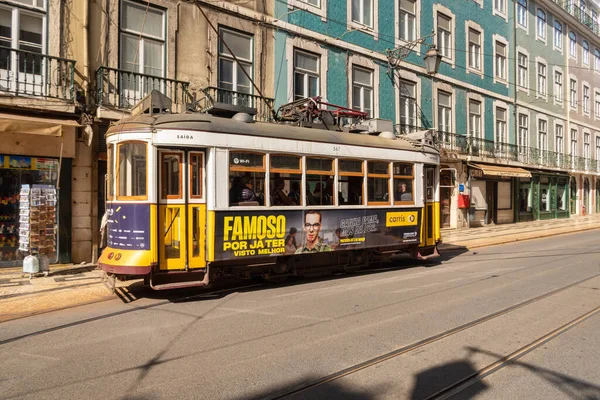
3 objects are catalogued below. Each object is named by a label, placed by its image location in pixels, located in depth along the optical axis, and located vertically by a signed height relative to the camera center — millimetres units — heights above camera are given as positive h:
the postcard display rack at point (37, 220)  10151 -409
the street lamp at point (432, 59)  16656 +5386
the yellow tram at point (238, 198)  7477 +83
